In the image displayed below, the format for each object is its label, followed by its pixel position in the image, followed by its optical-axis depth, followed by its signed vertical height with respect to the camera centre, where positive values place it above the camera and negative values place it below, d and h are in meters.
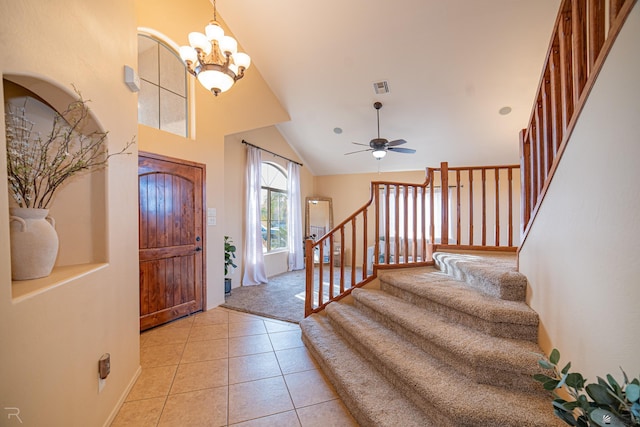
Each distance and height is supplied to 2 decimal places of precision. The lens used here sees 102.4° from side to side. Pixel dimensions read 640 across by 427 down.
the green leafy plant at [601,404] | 0.59 -0.48
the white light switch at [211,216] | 3.73 -0.05
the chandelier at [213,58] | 2.21 +1.39
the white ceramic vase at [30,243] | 1.20 -0.14
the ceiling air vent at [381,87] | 4.17 +2.06
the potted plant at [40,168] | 1.22 +0.24
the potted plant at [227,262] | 4.29 -0.83
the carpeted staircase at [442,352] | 1.35 -0.97
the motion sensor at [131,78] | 1.96 +1.04
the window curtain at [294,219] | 6.25 -0.17
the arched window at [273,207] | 5.69 +0.13
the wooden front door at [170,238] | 3.02 -0.32
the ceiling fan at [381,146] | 4.36 +1.14
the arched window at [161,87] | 3.11 +1.62
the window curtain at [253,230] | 4.91 -0.33
